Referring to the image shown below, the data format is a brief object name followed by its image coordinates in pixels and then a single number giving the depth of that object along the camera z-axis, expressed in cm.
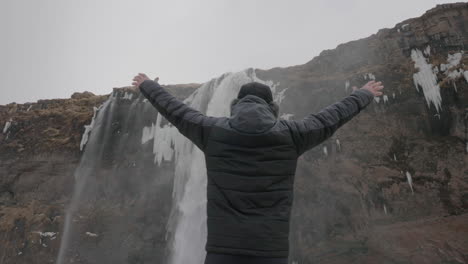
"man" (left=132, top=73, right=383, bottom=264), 182
